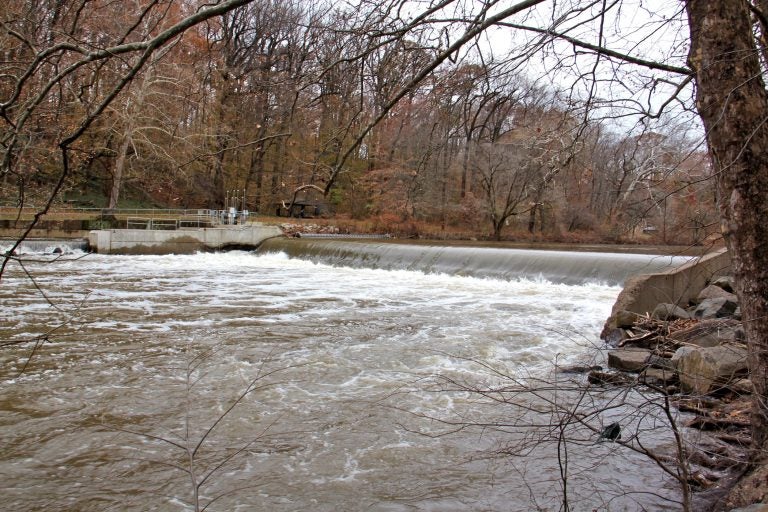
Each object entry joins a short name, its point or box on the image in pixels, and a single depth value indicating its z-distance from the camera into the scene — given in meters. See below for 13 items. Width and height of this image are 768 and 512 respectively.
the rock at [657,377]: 6.12
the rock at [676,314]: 8.62
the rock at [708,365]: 4.99
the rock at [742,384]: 4.57
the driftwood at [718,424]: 4.18
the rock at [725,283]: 9.77
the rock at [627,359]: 6.74
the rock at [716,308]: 8.29
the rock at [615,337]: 8.45
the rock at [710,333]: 6.01
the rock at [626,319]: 8.78
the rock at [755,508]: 2.33
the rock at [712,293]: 9.19
